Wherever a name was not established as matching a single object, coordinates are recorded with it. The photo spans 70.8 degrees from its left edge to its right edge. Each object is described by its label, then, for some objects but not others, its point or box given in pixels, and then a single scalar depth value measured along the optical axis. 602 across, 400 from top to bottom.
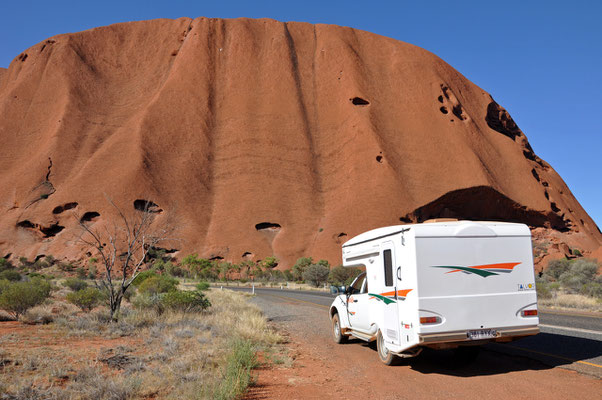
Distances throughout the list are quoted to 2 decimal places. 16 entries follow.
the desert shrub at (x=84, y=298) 15.76
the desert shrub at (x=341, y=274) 40.56
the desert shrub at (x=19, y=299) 14.01
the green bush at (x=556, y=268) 47.26
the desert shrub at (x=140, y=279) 27.53
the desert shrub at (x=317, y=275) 47.09
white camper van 6.53
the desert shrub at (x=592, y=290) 23.11
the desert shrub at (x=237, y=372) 5.21
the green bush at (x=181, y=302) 15.00
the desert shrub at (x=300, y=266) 55.47
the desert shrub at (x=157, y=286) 21.22
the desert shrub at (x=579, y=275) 30.31
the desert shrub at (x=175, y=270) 57.57
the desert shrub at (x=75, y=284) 26.34
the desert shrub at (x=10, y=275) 29.99
